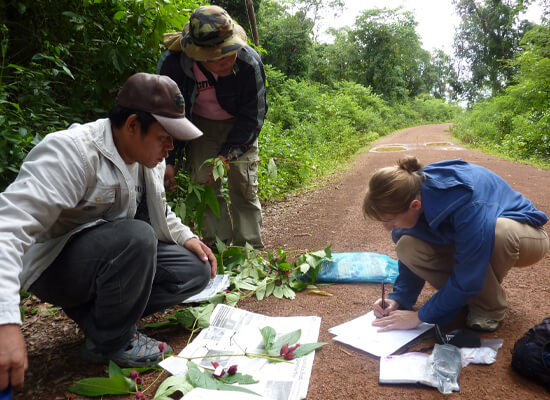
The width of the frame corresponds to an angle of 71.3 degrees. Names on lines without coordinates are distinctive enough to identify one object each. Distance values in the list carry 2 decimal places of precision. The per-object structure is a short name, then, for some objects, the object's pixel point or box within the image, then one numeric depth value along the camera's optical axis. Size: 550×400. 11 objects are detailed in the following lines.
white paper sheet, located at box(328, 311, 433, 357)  1.67
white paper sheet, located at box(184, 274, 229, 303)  2.18
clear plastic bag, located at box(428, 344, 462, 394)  1.40
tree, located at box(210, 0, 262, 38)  10.64
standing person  2.28
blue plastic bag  2.44
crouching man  1.40
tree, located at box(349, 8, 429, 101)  20.16
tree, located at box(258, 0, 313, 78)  13.80
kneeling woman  1.57
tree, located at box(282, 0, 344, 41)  18.12
